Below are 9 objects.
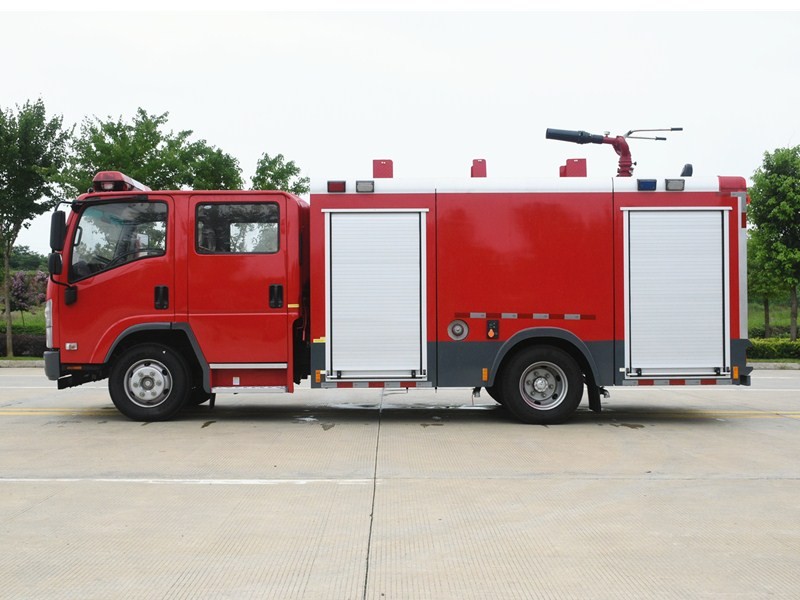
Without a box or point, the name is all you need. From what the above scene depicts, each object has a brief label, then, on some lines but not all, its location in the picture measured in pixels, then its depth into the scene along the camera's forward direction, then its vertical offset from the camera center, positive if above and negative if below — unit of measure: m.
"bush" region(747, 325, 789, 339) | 34.34 -1.59
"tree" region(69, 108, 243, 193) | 21.03 +4.04
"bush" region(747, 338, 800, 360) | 22.17 -1.51
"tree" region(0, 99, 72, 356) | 22.44 +4.05
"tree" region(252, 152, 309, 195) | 23.27 +3.84
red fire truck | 9.60 +0.20
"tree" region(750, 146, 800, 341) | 23.33 +2.63
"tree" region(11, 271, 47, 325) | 31.28 +0.51
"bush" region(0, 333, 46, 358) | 24.31 -1.36
